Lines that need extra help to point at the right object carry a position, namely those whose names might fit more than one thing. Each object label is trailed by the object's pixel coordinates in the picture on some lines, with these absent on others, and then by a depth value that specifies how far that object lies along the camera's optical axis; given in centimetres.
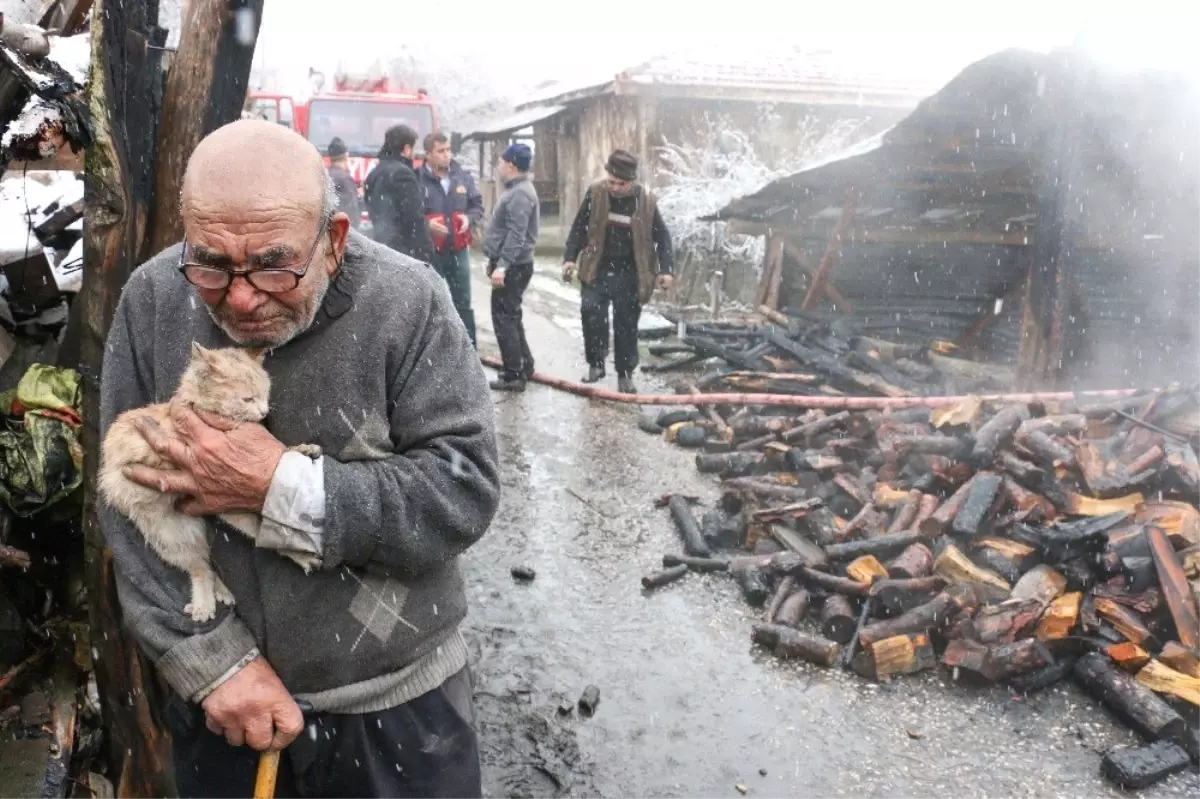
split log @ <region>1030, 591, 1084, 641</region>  450
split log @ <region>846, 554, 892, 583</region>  509
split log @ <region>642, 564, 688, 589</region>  527
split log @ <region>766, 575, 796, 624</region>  489
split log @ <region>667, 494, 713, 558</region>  566
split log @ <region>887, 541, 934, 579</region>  507
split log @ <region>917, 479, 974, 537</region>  546
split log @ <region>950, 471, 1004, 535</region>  528
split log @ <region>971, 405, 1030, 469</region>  598
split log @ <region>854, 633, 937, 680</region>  437
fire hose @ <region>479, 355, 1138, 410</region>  707
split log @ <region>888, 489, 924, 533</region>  562
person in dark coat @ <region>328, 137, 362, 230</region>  1100
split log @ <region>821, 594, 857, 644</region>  472
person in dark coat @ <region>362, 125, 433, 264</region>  833
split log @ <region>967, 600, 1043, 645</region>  445
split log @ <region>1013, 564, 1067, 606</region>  471
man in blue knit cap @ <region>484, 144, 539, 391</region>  894
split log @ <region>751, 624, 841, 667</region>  447
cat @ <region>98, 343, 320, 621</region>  172
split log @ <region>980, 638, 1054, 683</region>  426
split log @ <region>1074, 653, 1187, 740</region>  385
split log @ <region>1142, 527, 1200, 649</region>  437
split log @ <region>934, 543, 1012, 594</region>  490
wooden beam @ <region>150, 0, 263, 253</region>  266
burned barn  752
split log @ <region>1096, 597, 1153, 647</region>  442
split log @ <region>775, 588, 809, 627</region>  482
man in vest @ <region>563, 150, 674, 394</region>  884
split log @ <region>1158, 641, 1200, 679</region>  418
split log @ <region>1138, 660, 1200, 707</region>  405
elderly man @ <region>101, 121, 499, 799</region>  169
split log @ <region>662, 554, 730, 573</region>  547
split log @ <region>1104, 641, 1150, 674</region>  424
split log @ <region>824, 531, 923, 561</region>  532
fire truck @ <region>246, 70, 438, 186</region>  1753
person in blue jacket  911
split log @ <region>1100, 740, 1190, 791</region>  358
